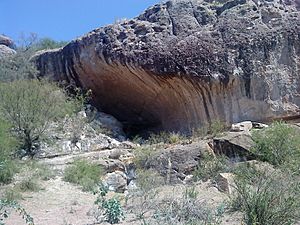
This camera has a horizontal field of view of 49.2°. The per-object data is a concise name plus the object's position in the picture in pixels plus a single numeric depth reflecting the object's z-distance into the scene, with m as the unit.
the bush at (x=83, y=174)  7.98
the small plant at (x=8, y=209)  4.39
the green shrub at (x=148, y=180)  7.37
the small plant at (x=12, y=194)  6.67
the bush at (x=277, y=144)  7.85
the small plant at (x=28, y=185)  7.43
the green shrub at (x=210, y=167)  8.12
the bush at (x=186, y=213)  4.37
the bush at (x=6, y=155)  7.85
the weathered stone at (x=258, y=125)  10.03
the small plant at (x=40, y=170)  8.20
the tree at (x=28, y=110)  10.47
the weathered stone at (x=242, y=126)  9.81
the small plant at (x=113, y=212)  5.04
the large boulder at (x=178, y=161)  8.74
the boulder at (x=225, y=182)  6.76
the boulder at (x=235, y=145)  8.71
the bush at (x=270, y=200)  4.40
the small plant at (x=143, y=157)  9.03
